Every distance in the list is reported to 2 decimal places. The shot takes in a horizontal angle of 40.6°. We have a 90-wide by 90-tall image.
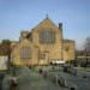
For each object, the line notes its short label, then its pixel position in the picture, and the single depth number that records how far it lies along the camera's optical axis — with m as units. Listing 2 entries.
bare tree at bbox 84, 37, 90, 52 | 38.75
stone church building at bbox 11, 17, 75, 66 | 25.84
